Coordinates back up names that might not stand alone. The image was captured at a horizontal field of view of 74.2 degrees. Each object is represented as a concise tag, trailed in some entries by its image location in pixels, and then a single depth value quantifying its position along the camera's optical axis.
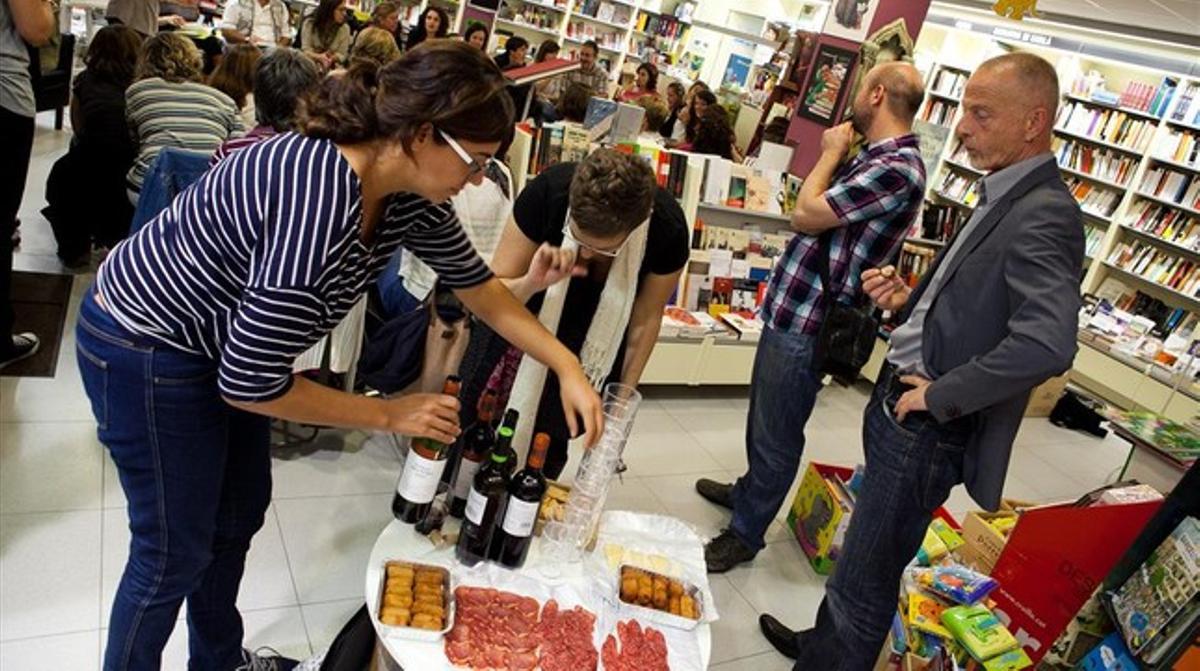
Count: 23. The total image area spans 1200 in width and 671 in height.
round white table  1.44
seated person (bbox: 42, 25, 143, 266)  3.92
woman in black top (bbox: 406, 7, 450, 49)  7.24
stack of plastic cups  1.80
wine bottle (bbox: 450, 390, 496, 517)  1.72
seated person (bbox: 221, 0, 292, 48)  6.34
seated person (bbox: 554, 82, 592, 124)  5.47
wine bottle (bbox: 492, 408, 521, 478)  1.58
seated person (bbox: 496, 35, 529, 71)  7.77
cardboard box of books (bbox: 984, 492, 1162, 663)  2.30
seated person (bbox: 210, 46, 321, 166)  2.89
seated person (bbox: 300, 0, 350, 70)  6.23
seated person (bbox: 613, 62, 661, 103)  8.53
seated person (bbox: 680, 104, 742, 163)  5.69
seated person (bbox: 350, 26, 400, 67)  4.59
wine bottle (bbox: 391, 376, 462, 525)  1.55
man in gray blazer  1.78
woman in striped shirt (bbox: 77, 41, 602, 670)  1.20
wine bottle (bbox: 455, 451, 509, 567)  1.63
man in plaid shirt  2.58
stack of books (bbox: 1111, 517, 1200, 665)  1.84
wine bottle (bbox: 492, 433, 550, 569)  1.60
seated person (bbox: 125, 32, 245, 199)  3.48
